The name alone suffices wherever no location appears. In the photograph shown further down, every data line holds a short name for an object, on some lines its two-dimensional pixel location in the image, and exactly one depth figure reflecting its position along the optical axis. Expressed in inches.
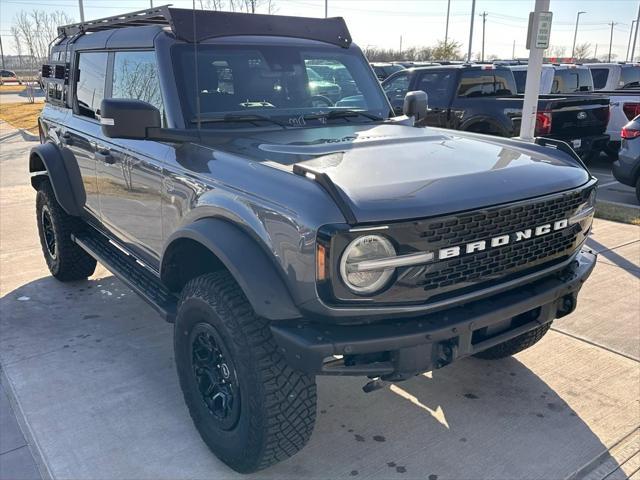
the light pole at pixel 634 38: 2100.8
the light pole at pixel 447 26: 1791.1
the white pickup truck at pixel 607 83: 427.5
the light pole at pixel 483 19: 2957.7
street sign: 273.9
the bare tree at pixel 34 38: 2000.5
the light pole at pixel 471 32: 1631.4
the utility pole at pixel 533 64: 274.4
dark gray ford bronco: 89.4
